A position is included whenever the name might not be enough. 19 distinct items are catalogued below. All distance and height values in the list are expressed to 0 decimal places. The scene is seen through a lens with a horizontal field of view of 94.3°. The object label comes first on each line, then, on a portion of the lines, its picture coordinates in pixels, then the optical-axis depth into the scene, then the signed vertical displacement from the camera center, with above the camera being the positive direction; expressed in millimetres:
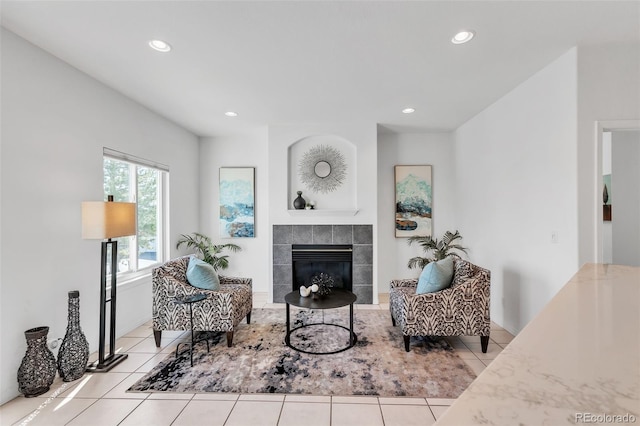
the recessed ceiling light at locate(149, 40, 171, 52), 2297 +1331
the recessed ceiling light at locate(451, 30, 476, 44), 2197 +1328
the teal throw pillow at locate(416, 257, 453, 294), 2920 -652
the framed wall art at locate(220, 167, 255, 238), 5164 +179
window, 3375 +204
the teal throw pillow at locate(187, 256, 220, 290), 3111 -669
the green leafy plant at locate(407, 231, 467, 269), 4469 -545
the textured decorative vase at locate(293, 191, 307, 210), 4504 +150
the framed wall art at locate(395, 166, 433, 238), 5012 +288
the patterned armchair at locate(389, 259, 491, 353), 2797 -937
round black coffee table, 2869 -889
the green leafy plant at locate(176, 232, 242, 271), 4825 -582
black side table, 2713 -805
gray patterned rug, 2324 -1362
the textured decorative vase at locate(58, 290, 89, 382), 2410 -1111
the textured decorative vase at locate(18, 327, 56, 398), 2180 -1131
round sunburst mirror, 4656 +692
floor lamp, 2480 -149
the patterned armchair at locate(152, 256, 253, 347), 2938 -945
